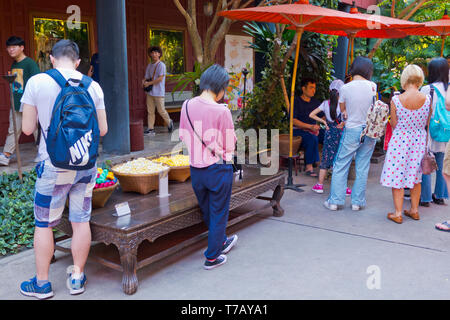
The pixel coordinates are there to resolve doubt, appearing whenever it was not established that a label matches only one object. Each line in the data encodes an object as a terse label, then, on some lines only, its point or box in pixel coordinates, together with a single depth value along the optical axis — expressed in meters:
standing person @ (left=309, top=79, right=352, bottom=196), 6.32
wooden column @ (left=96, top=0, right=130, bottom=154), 7.22
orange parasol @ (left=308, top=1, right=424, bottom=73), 6.13
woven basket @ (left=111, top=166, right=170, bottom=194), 4.18
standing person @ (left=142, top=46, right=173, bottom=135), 9.61
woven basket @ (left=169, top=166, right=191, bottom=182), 4.69
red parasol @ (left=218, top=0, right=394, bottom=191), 5.51
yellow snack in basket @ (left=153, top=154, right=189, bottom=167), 4.76
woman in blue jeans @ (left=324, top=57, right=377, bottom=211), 5.26
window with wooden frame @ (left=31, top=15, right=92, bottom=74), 8.38
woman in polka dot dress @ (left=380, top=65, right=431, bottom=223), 4.89
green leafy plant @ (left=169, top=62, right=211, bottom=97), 6.57
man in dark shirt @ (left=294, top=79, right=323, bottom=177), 7.30
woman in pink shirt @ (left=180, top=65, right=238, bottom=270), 3.69
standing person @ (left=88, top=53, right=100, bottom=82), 8.81
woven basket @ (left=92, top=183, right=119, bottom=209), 3.77
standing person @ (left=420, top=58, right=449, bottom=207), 5.14
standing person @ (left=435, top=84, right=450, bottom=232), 4.45
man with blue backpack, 3.09
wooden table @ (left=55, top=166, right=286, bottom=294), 3.37
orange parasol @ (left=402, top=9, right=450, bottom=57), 7.34
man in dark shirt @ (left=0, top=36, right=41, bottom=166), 6.34
